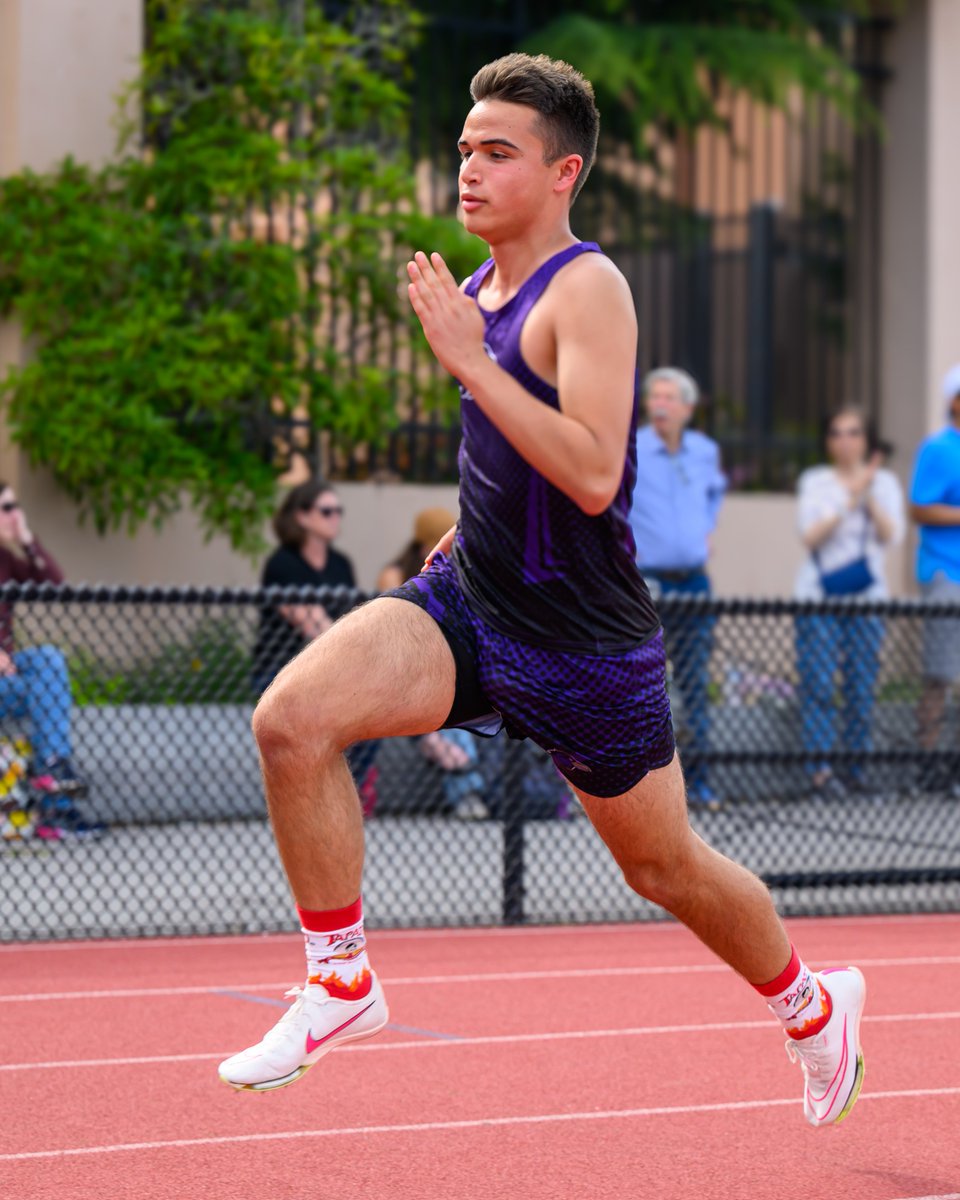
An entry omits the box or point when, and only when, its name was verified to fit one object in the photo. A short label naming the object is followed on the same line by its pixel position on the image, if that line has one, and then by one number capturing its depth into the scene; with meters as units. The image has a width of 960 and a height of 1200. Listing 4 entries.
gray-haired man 20.52
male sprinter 7.60
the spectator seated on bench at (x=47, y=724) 14.58
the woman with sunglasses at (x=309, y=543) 19.95
